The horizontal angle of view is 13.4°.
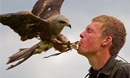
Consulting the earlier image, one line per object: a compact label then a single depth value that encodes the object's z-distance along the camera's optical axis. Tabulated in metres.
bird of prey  9.49
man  6.54
